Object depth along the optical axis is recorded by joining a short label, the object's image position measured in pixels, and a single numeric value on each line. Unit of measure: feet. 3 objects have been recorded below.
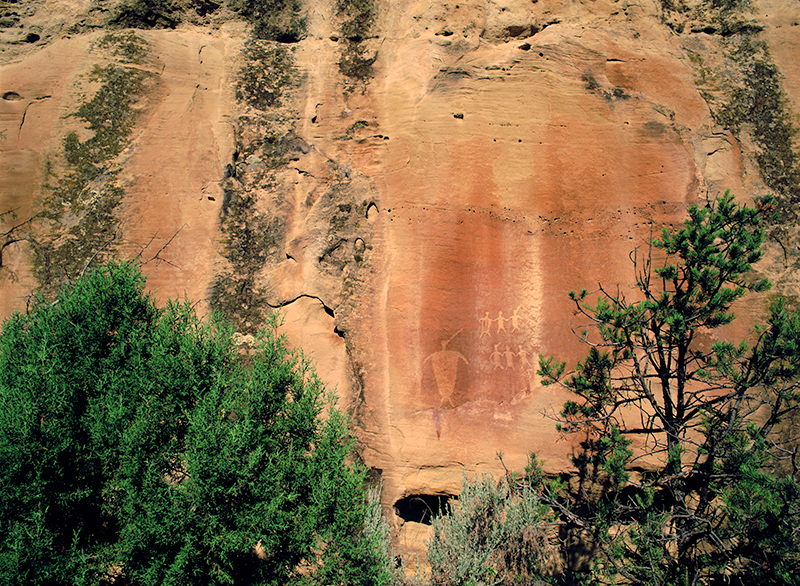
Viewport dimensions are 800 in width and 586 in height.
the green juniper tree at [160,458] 16.85
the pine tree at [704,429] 15.94
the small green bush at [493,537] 20.29
